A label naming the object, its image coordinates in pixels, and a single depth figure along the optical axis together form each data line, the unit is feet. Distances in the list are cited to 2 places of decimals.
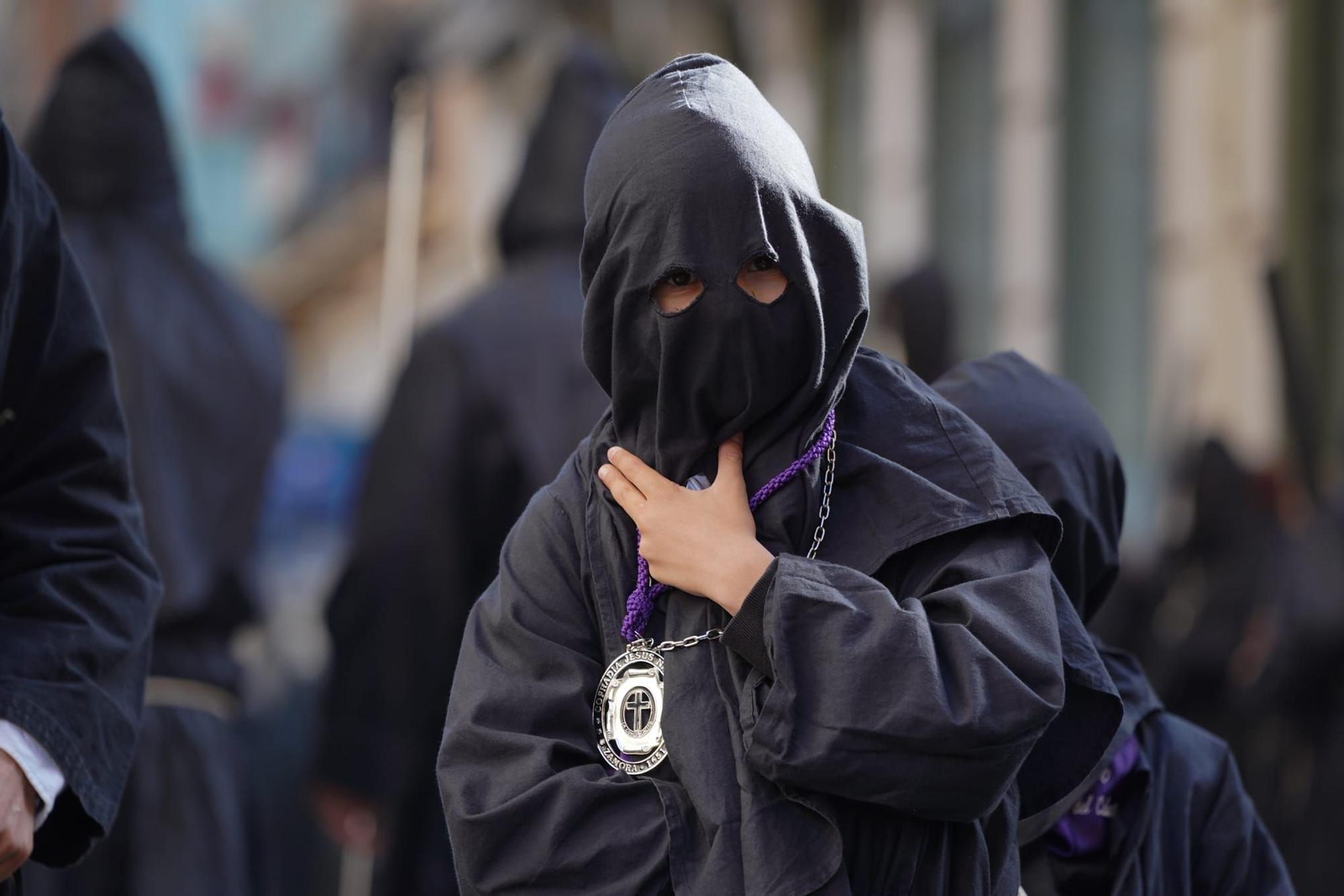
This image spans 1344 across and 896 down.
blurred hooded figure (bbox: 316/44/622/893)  34.91
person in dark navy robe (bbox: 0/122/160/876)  19.94
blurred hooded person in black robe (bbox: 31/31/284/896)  30.60
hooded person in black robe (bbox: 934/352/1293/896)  20.42
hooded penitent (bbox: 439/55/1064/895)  16.01
